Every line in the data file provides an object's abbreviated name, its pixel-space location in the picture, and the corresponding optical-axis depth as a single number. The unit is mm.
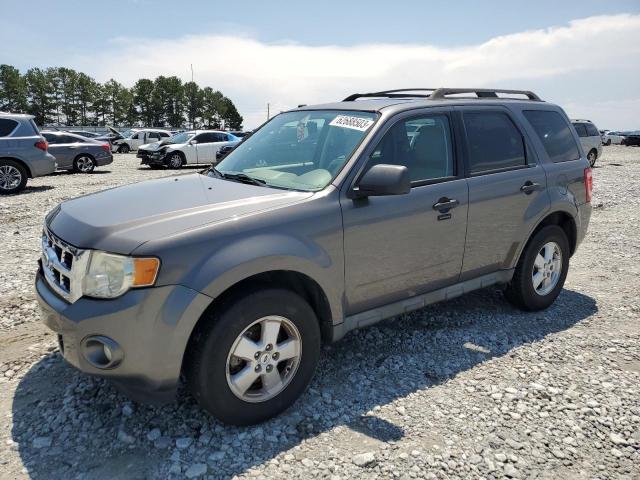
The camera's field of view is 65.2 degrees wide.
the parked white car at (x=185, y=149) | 18953
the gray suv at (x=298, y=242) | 2475
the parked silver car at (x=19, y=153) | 11250
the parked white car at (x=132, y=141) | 31934
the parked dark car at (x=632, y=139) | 41562
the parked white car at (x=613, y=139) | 44844
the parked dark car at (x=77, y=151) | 16172
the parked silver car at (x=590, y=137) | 19619
